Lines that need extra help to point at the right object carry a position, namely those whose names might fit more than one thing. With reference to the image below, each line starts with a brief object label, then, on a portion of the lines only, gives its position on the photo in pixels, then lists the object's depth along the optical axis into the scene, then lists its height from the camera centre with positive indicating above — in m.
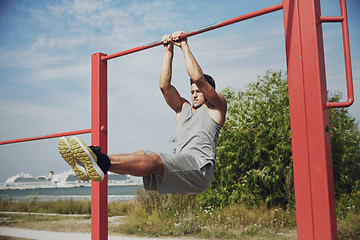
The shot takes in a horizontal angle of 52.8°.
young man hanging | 2.23 +0.10
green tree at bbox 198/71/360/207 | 6.44 +0.09
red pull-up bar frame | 2.08 +0.28
